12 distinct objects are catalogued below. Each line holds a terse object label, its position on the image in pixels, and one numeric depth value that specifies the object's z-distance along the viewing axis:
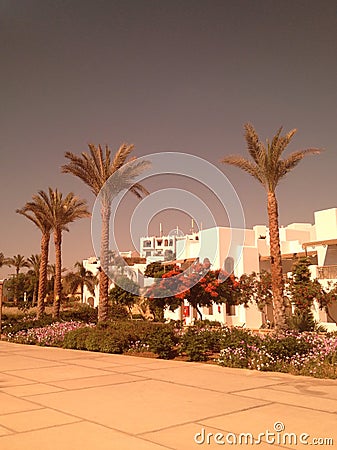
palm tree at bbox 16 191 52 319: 27.14
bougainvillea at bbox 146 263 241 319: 28.94
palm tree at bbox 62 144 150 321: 21.70
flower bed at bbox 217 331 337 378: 10.10
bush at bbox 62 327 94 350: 16.10
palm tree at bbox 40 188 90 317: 27.17
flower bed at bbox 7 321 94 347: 17.97
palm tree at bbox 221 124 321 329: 17.53
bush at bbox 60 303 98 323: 27.12
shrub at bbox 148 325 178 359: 13.54
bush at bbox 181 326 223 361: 12.76
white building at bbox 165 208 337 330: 29.84
